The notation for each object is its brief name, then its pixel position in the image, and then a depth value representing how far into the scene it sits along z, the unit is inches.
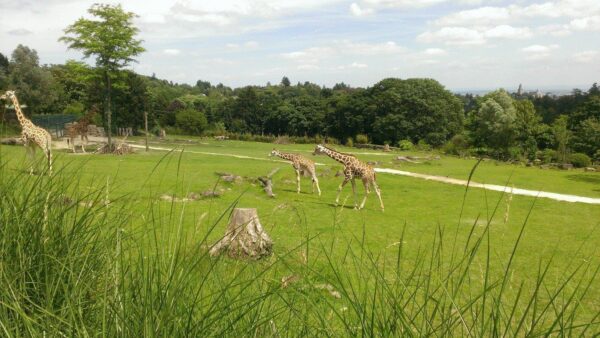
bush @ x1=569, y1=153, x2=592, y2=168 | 1323.8
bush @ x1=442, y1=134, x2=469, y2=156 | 1799.7
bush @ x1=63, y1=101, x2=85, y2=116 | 1769.2
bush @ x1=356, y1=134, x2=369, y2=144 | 2041.3
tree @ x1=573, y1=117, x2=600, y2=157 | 1379.3
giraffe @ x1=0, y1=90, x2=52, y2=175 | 561.6
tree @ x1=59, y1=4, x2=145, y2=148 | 1097.4
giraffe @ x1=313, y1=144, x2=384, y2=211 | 605.9
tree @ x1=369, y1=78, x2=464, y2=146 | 2219.5
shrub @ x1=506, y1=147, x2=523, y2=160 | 1555.1
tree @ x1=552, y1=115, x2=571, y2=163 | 1414.9
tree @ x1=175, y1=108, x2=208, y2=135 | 2246.6
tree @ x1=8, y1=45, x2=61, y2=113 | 1330.0
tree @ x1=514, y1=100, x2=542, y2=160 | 1646.7
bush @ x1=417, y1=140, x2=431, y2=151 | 1862.7
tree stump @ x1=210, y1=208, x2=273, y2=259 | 296.7
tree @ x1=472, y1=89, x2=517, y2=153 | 1723.7
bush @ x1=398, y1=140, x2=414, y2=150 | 1827.0
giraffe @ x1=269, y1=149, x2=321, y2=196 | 692.2
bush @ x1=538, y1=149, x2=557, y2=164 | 1441.9
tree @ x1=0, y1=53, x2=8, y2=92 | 1317.2
